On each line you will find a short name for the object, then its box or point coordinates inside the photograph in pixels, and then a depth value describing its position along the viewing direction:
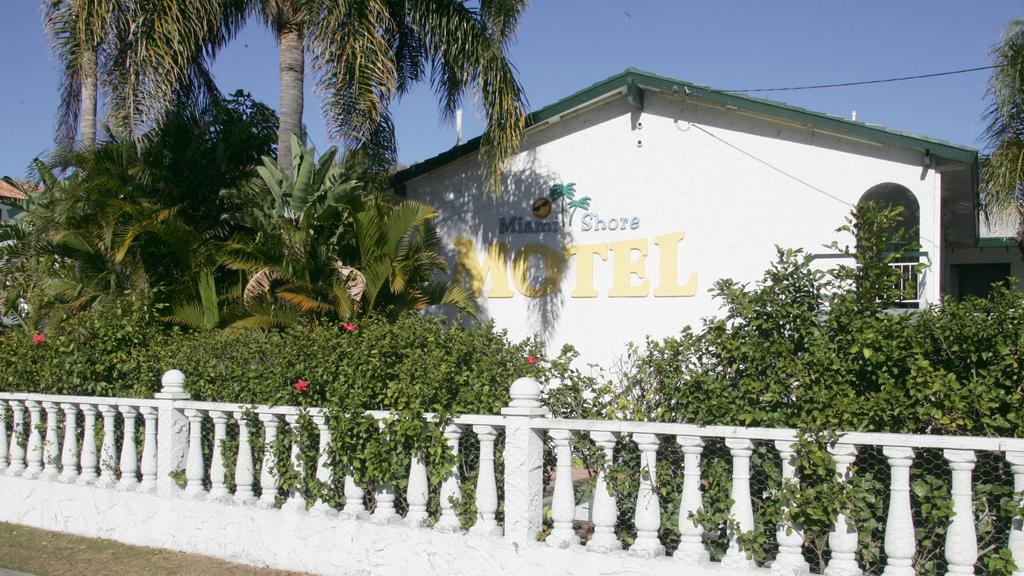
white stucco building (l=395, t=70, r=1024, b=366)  10.43
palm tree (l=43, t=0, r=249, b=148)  10.77
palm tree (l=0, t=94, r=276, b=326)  10.77
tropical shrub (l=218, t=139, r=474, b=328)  9.84
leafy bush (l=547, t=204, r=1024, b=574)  4.71
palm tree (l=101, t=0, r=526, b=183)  10.45
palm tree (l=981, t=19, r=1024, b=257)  12.05
